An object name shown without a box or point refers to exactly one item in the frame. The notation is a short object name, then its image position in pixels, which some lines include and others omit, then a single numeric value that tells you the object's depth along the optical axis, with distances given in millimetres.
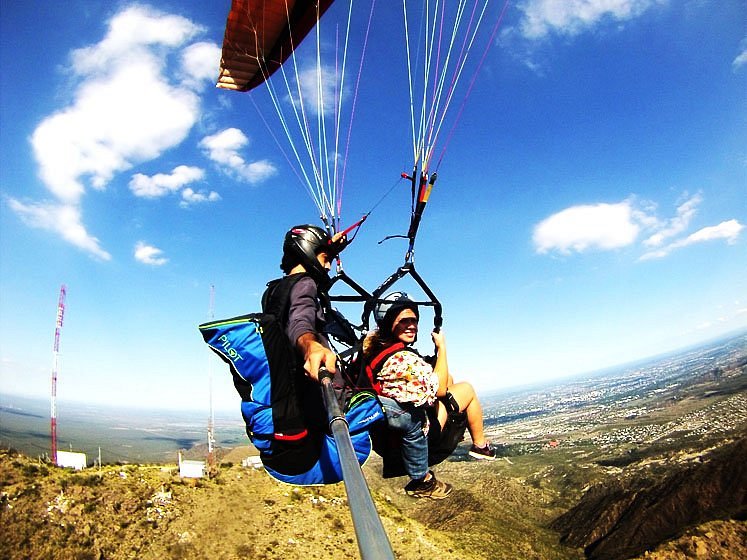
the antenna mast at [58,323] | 37938
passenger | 3895
